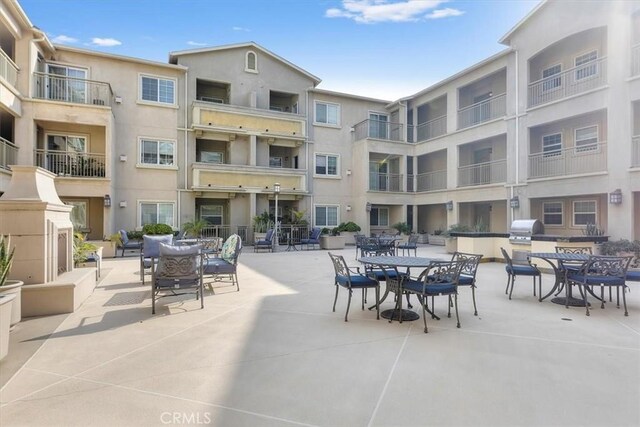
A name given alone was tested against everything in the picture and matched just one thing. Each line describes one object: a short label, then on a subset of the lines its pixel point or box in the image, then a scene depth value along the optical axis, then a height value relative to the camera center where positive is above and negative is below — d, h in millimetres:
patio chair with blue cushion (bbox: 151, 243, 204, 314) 6078 -994
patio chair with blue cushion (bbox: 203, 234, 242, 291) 7598 -1103
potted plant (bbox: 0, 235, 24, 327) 4879 -1028
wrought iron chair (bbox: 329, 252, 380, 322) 5738 -1120
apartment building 13570 +4077
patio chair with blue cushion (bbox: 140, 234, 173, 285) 9062 -800
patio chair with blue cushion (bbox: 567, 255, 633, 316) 6160 -1068
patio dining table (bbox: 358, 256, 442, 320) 5625 -815
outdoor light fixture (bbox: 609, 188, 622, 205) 12352 +625
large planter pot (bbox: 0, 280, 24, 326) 4898 -1143
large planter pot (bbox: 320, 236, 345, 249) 18953 -1525
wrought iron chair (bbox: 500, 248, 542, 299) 7228 -1176
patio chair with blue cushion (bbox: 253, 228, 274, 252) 16875 -1408
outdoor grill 11836 -570
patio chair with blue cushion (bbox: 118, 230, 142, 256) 14148 -1238
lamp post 17506 +1262
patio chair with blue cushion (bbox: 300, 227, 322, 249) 18109 -1300
